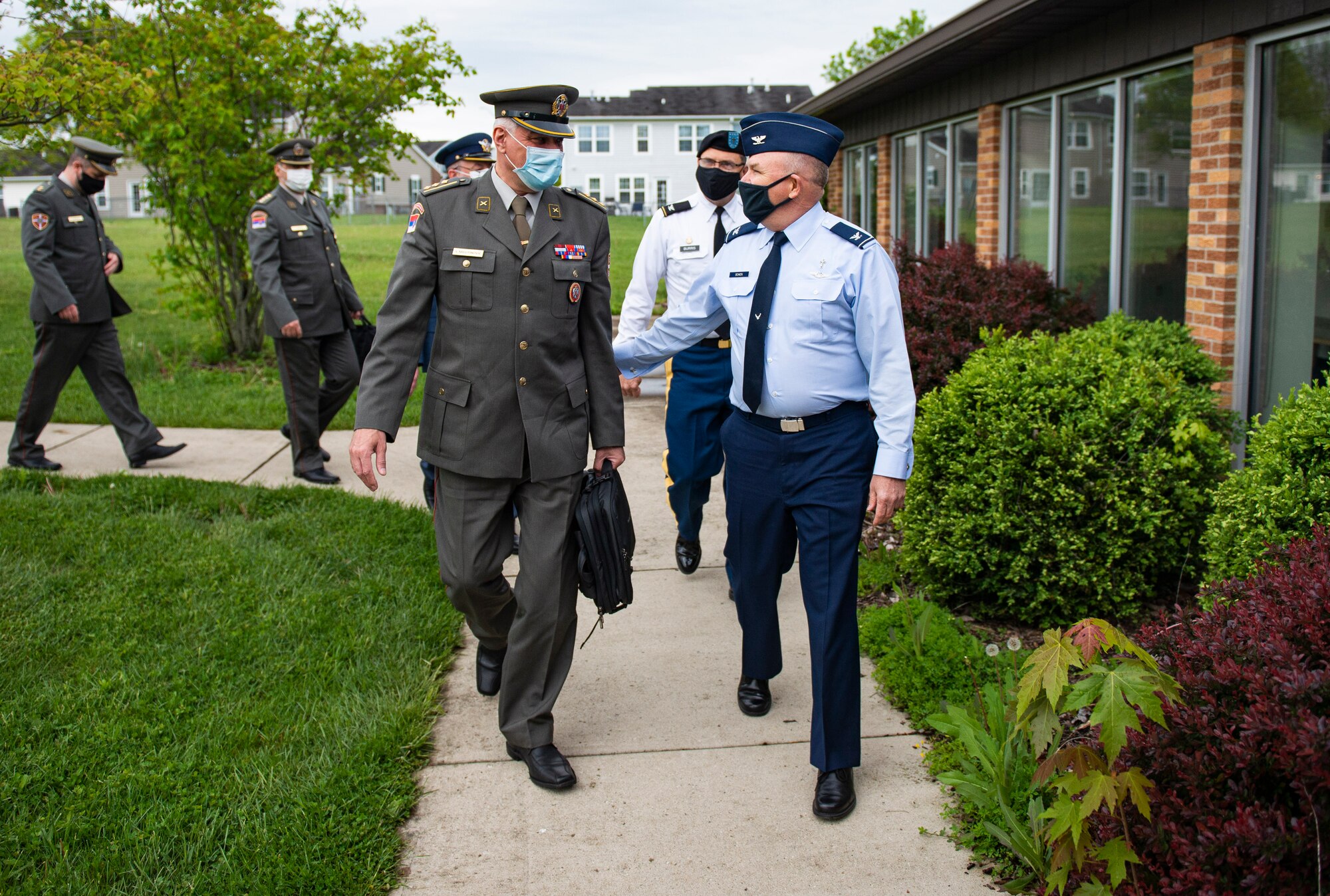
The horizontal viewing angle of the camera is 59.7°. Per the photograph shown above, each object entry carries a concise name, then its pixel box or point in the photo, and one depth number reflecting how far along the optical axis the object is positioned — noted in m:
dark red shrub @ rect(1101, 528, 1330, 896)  2.28
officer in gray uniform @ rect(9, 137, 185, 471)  7.26
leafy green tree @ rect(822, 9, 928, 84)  29.31
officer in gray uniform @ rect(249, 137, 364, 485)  7.20
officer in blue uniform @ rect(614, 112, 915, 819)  3.57
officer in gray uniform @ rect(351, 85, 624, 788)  3.77
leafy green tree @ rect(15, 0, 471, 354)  10.50
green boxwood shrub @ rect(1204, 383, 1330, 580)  3.82
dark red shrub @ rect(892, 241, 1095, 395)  7.07
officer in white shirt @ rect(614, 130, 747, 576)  5.31
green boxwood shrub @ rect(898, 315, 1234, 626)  4.69
